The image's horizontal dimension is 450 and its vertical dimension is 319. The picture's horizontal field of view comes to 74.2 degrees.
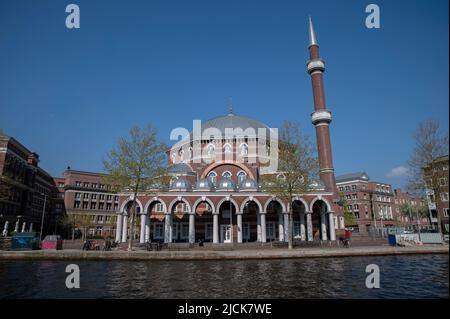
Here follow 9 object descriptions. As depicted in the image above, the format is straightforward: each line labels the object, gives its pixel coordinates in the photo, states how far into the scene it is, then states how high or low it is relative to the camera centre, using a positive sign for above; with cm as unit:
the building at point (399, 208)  9115 +658
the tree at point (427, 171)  3125 +620
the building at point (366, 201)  7931 +771
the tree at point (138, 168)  3269 +692
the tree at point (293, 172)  3466 +661
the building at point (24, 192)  5400 +867
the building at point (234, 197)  4216 +472
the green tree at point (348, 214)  7206 +387
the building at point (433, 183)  2897 +478
